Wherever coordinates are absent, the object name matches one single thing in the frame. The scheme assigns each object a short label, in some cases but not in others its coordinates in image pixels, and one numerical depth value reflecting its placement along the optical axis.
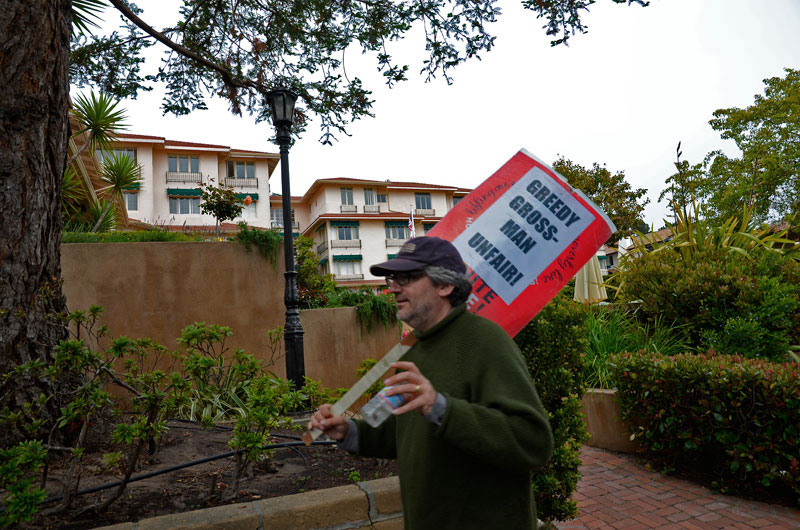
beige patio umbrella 7.99
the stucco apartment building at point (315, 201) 33.47
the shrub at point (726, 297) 5.38
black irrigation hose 2.87
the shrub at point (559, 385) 3.06
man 1.35
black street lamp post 6.26
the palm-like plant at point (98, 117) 9.68
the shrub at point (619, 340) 5.96
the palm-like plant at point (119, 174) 10.90
